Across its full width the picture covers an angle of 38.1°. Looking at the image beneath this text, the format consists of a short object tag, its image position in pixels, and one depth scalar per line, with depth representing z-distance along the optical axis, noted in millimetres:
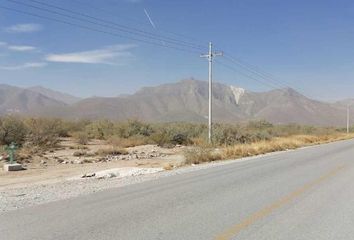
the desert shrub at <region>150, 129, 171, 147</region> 45550
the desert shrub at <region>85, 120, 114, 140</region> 51541
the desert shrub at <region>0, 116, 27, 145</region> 37938
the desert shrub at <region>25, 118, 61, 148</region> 38281
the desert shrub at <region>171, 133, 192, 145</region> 48312
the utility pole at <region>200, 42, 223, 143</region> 42350
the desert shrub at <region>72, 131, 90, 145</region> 43812
